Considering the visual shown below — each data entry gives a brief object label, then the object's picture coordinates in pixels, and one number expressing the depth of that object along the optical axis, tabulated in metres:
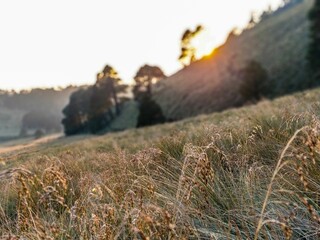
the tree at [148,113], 47.84
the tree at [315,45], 38.53
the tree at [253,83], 41.72
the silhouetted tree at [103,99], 69.31
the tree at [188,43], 76.44
